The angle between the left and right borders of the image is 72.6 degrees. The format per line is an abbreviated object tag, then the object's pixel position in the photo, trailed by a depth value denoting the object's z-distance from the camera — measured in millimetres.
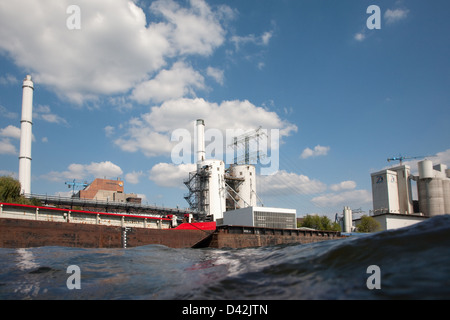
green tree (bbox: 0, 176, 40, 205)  39419
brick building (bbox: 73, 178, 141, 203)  74500
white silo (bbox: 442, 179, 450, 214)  84312
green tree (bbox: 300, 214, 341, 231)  71875
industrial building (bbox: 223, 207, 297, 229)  55062
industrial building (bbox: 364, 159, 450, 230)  82562
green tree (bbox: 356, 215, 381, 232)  71669
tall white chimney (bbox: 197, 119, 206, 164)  67862
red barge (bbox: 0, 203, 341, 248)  24016
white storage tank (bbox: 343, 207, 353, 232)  82688
